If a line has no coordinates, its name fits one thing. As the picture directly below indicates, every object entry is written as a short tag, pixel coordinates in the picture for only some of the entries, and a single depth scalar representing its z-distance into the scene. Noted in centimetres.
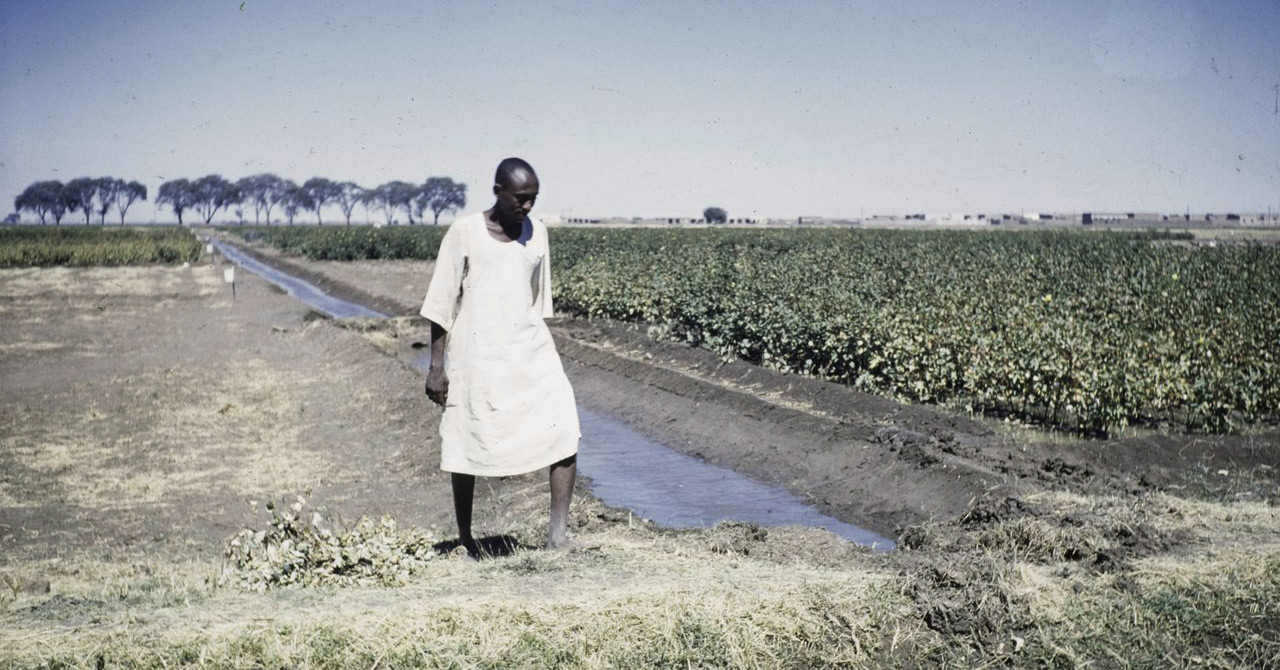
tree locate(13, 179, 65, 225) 11562
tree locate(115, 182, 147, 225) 12550
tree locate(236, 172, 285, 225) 15125
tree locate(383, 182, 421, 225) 14050
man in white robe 512
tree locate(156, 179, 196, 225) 14138
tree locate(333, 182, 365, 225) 15318
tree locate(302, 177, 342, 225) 15262
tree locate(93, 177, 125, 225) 12456
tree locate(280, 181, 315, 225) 15250
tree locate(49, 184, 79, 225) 12088
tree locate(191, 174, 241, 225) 14500
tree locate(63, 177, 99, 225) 12294
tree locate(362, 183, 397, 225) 14731
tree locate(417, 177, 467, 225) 11788
